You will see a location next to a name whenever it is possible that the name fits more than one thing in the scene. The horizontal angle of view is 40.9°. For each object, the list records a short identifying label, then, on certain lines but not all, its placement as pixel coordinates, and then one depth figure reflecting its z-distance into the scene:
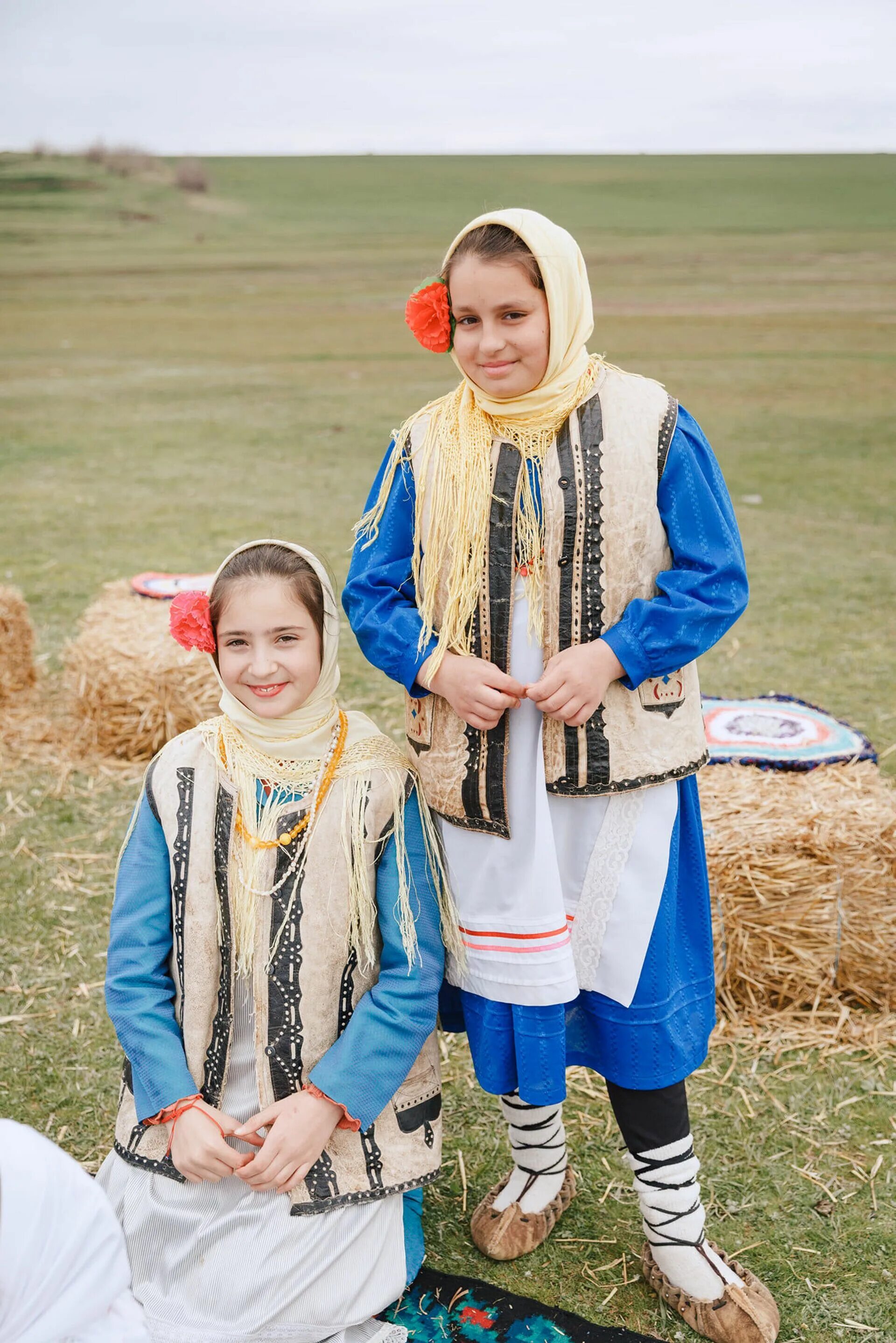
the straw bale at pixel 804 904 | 3.29
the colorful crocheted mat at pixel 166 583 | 5.62
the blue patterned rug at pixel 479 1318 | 2.30
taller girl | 2.06
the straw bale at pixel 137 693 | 5.11
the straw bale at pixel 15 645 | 5.61
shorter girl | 2.12
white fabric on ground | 1.40
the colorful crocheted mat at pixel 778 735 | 3.71
